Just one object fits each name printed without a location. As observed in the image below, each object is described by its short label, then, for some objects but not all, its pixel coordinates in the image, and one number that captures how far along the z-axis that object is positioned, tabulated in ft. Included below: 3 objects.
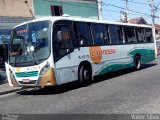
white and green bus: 41.52
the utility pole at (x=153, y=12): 130.41
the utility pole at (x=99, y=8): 98.07
